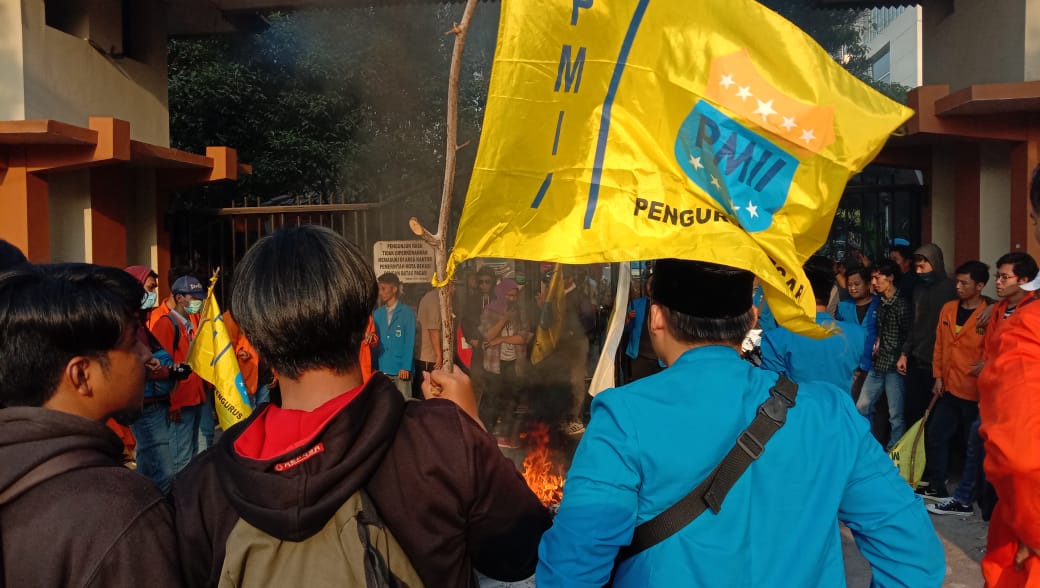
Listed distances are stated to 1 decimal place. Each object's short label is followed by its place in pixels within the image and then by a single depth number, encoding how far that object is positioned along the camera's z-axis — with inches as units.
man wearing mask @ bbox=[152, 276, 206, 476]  235.5
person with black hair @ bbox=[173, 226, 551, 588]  55.3
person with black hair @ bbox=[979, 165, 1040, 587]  78.5
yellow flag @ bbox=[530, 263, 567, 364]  384.8
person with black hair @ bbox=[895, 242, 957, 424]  278.7
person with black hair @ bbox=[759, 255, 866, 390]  169.5
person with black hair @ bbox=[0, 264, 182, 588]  55.9
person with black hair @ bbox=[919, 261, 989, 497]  239.9
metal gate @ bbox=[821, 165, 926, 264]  367.2
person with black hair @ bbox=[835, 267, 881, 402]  306.0
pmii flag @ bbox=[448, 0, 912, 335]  88.1
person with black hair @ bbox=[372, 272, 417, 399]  320.8
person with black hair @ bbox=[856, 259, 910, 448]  287.9
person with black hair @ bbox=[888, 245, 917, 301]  298.8
